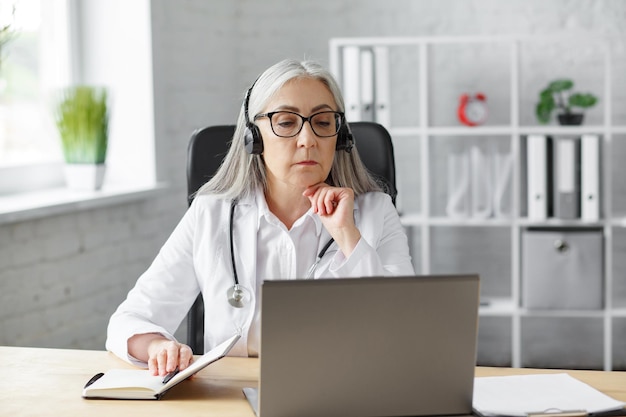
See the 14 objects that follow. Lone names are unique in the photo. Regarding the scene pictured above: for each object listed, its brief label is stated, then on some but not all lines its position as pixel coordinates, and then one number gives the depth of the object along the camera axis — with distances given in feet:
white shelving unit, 12.14
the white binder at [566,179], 11.85
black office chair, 7.16
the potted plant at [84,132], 10.54
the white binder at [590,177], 11.76
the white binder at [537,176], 11.98
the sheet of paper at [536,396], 4.59
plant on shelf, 12.33
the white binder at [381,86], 12.43
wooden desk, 4.77
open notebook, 4.94
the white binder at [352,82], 12.23
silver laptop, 4.11
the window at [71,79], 10.91
